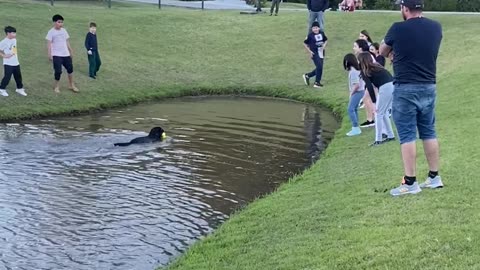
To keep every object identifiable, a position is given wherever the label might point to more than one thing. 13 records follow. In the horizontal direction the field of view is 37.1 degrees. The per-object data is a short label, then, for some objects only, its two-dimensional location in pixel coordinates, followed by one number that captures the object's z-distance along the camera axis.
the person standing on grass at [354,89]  13.30
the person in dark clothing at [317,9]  24.59
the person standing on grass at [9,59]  17.66
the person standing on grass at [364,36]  14.32
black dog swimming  13.56
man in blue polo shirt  7.36
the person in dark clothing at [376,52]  14.30
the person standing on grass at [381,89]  11.83
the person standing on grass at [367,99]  11.98
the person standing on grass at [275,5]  33.02
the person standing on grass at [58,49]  18.77
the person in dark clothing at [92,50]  21.33
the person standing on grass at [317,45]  21.28
